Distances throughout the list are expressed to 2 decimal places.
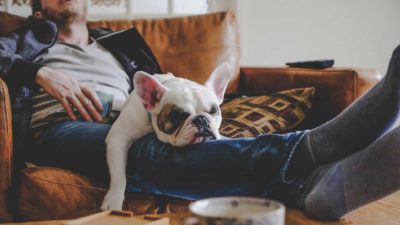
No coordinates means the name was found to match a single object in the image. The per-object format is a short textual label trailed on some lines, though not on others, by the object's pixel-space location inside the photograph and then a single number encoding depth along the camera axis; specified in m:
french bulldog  1.29
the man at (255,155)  0.96
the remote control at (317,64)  1.94
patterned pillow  1.66
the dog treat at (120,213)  0.89
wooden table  0.94
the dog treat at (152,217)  0.86
